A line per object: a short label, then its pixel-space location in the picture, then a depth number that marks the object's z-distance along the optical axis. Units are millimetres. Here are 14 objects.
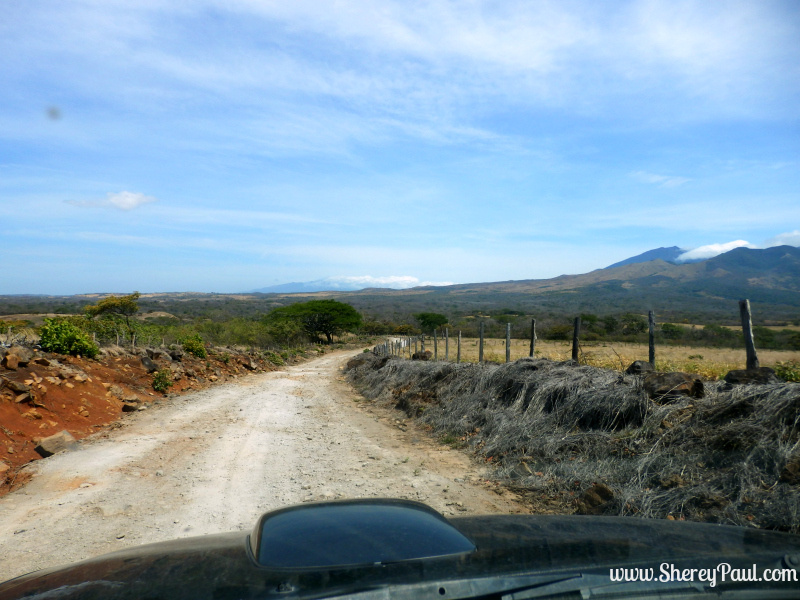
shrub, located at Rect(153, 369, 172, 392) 14672
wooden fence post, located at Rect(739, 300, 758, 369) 7695
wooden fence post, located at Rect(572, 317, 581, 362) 12760
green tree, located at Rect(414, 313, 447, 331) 71500
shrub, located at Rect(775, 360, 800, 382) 8297
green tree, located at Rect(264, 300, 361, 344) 57781
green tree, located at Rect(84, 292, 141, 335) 32031
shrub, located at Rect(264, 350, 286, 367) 29328
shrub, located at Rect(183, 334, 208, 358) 20891
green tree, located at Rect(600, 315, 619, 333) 41750
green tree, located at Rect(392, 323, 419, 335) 69500
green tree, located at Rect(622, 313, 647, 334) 39875
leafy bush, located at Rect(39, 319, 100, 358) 12992
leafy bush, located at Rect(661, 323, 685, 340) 27234
